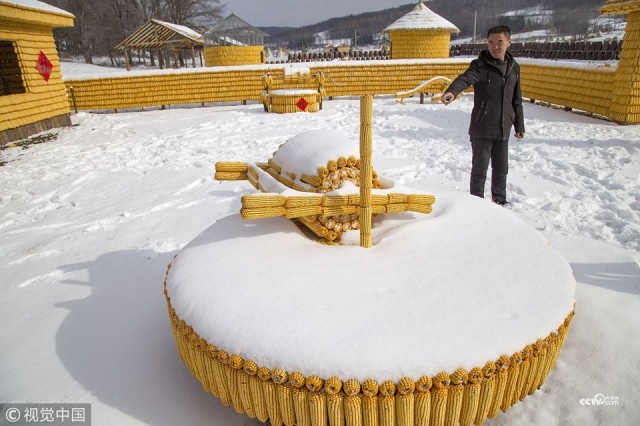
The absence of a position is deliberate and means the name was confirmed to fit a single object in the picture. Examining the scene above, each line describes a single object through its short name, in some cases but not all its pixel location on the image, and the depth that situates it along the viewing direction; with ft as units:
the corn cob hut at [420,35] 57.21
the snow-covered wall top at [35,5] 29.19
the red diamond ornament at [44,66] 33.64
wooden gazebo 63.00
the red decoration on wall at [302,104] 40.16
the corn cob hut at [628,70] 27.89
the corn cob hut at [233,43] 61.11
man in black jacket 12.50
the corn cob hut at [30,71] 29.58
